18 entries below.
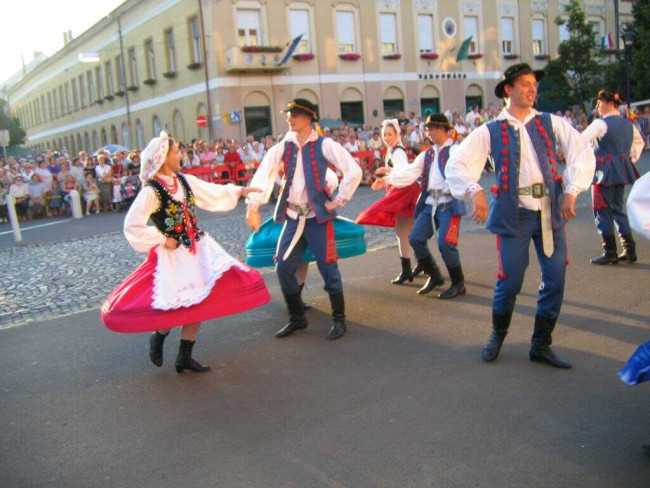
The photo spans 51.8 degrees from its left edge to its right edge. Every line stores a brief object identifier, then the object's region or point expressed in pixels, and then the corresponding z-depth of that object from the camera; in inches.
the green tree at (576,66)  1237.7
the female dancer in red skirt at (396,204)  289.9
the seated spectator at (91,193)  699.4
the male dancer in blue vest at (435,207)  261.1
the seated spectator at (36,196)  690.8
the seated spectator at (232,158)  778.2
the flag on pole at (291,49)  1141.0
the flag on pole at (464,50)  1309.1
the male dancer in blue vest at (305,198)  219.1
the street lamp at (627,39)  981.2
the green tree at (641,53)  1238.9
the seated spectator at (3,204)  671.9
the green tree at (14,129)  2502.5
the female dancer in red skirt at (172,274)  180.1
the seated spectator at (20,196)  674.8
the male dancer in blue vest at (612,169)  295.9
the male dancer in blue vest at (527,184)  174.6
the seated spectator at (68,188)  697.0
